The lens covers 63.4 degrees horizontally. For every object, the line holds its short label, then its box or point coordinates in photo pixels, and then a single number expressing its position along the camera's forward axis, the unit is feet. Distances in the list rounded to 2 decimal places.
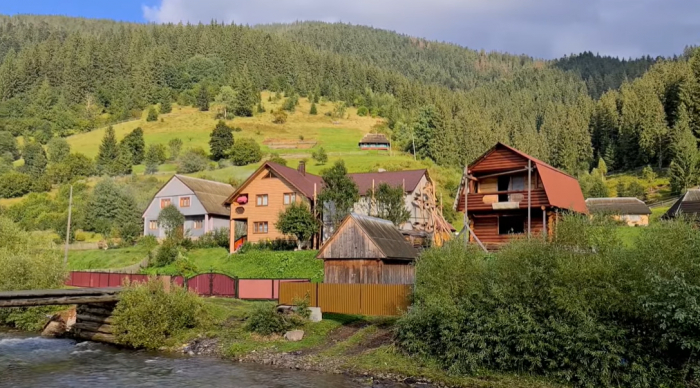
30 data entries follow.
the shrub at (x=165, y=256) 164.76
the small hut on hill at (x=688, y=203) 174.07
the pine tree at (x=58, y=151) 369.91
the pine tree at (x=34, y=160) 346.74
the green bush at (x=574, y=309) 53.26
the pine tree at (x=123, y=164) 339.57
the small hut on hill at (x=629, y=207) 215.33
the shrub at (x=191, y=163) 336.70
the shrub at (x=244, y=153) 344.28
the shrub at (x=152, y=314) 88.69
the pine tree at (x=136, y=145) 367.70
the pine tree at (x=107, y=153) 346.62
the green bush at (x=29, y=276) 108.78
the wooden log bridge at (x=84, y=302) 81.61
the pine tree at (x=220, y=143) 361.92
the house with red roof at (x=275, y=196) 177.47
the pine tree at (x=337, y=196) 160.35
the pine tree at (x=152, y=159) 336.08
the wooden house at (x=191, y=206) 219.82
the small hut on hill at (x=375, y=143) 386.59
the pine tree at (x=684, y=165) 256.32
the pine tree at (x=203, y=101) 488.02
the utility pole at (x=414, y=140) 374.08
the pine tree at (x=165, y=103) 479.82
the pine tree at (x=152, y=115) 449.48
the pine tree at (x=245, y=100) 465.88
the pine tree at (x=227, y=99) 467.11
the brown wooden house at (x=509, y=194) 133.28
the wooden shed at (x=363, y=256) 104.63
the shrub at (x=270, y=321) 85.56
